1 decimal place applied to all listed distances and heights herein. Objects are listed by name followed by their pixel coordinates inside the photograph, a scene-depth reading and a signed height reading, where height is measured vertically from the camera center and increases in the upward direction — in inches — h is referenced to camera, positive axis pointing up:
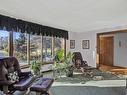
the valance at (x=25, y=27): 107.1 +30.3
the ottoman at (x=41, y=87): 78.9 -34.9
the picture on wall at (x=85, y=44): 205.4 +8.5
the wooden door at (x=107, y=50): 231.6 -6.4
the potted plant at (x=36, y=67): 129.1 -28.0
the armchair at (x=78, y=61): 162.9 -24.9
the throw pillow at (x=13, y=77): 87.0 -28.6
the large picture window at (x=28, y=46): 123.1 +2.9
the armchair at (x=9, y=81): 80.6 -29.9
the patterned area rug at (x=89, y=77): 128.4 -45.9
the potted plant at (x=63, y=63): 141.3 -24.9
